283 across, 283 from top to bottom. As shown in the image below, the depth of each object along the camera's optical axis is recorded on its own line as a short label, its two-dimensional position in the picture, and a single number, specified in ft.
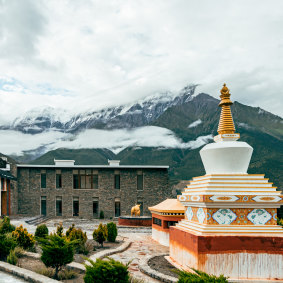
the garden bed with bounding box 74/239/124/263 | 44.45
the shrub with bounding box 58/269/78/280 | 34.24
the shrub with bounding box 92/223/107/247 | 54.39
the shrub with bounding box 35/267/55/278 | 34.09
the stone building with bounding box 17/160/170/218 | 131.23
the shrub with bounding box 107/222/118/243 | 60.29
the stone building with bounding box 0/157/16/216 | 107.86
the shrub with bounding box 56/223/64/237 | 46.22
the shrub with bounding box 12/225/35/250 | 45.42
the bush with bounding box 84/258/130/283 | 25.62
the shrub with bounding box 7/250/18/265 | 38.11
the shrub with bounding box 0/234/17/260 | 40.00
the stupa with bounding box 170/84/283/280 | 36.76
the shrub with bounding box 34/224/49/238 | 54.49
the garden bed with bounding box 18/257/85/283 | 33.90
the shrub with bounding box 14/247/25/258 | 42.27
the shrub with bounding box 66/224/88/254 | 47.88
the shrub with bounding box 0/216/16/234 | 58.69
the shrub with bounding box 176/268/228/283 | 22.90
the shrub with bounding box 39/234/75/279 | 33.49
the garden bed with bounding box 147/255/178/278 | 38.73
